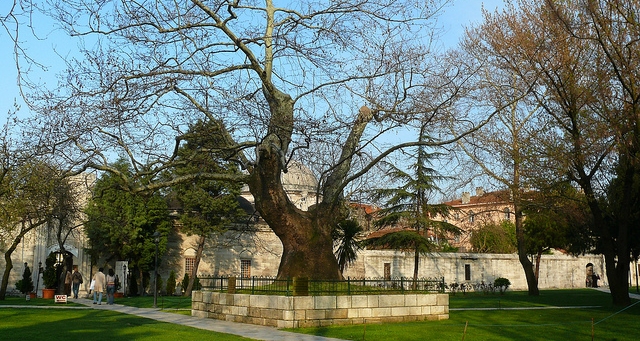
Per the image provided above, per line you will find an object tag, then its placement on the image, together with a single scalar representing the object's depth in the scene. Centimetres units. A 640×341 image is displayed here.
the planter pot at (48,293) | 2969
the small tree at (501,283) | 4250
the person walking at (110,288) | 2347
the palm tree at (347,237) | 2952
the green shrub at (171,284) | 3816
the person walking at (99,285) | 2359
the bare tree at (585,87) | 1775
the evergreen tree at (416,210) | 3322
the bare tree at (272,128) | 1312
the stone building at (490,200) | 2752
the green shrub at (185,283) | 3862
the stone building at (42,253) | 3678
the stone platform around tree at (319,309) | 1377
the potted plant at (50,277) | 3447
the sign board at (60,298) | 2331
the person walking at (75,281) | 2748
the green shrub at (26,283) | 3381
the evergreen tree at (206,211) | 3741
